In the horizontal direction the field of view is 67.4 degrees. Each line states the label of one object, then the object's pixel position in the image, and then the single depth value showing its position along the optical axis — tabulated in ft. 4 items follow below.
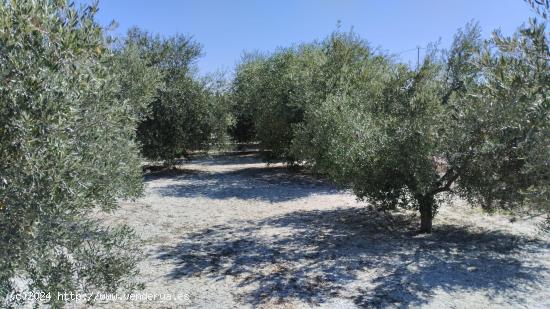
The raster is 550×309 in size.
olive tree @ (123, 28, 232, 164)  53.83
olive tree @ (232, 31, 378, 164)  47.37
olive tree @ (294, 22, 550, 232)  22.68
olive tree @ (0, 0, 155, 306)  9.50
